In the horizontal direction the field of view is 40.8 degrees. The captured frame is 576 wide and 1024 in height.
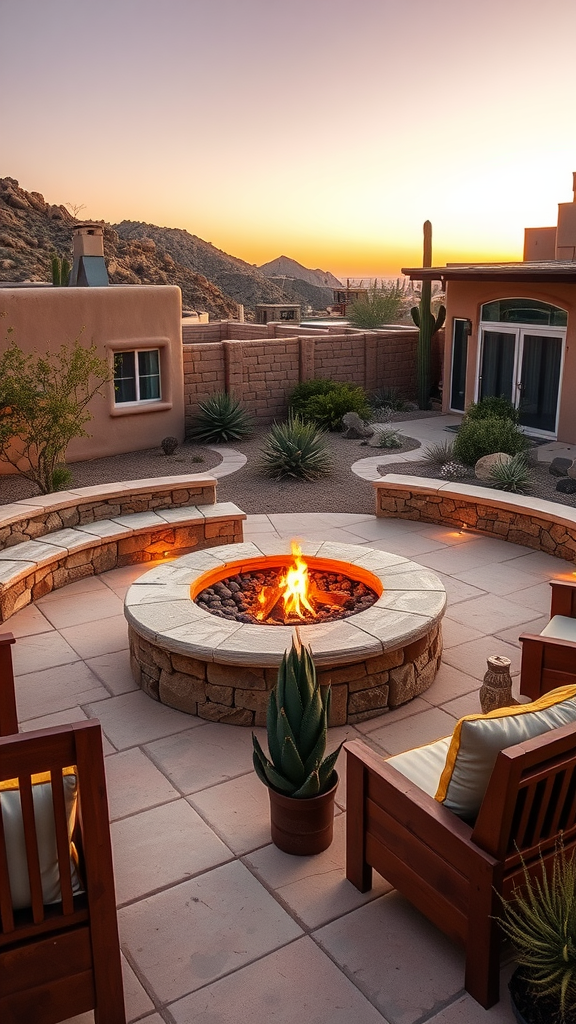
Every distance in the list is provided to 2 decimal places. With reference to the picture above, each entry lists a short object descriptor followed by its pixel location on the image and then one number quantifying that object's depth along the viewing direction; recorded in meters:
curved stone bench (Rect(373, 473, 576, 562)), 8.48
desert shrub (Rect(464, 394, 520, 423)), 15.51
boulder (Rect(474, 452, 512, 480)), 12.31
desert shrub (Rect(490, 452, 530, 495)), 11.62
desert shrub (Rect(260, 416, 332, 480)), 12.87
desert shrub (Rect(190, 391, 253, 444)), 15.87
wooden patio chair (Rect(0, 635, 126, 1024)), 2.66
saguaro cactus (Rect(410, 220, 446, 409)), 19.17
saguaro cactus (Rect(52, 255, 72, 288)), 20.03
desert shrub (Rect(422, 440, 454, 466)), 13.53
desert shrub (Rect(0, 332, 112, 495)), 10.84
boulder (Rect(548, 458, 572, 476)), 12.76
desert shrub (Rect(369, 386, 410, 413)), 18.73
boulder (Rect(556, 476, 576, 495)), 11.67
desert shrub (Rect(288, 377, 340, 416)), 17.11
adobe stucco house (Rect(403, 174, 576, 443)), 15.34
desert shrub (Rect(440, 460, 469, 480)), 12.50
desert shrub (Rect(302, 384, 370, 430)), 16.48
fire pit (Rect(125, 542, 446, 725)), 5.19
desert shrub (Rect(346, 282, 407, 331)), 26.50
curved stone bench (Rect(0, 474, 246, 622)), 7.50
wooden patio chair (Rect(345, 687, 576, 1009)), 2.89
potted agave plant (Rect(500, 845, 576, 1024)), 2.66
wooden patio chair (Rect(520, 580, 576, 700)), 4.98
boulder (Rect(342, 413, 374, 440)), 15.92
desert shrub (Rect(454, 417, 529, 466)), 13.29
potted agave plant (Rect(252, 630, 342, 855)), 3.76
